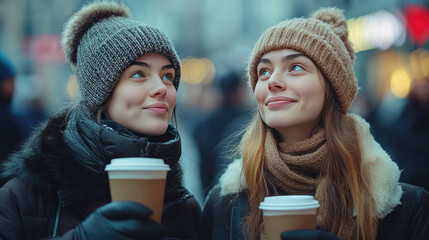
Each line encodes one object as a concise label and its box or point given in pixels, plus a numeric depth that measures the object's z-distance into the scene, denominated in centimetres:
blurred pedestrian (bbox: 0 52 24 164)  491
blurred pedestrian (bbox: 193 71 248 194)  625
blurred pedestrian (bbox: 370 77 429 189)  513
